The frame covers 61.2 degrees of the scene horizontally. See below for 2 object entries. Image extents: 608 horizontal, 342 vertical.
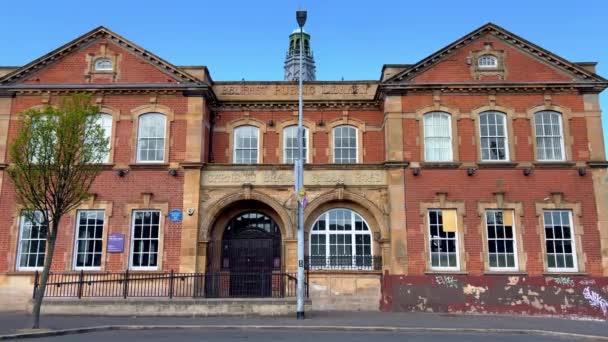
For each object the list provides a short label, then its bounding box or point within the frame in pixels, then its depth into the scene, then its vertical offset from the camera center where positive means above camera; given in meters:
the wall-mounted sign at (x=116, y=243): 18.47 +1.02
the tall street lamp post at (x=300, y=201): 14.98 +2.12
